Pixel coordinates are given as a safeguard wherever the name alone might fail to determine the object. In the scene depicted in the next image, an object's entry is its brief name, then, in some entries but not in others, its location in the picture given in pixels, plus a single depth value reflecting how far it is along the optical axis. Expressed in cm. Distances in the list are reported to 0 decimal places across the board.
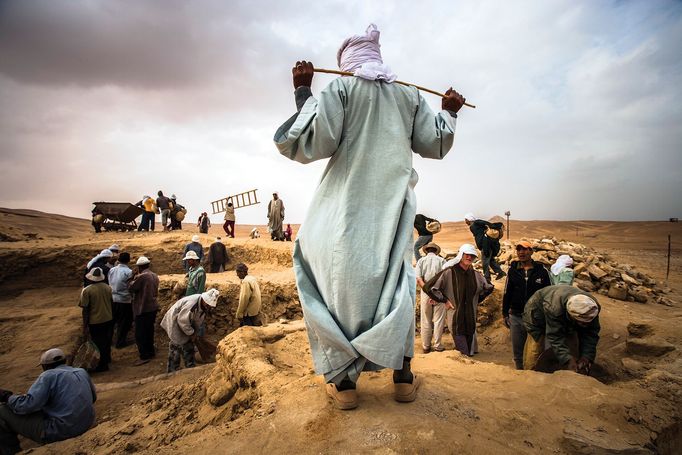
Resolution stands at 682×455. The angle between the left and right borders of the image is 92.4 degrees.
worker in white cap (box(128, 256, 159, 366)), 631
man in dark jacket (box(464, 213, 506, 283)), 726
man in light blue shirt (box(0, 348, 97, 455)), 325
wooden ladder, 1613
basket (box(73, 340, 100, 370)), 617
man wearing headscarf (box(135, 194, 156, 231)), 1477
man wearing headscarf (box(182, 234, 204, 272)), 905
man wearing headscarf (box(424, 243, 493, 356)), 451
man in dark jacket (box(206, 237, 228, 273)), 1026
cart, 1458
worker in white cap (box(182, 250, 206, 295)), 640
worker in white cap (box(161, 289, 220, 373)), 516
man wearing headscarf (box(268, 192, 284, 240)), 1260
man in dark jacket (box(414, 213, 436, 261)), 687
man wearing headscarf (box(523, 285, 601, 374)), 302
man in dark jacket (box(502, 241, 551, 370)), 423
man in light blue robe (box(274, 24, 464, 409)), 174
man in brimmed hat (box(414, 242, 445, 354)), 516
